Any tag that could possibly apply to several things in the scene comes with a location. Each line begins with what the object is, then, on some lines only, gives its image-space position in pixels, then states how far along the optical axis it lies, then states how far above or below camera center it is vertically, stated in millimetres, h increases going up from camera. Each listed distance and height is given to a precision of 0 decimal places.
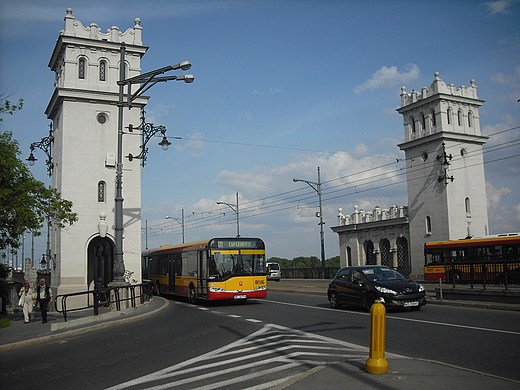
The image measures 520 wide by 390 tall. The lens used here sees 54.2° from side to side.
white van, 54906 -2124
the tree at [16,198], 17188 +2139
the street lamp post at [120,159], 18844 +3724
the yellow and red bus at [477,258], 18194 -703
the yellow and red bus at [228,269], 21703 -688
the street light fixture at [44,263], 45250 -389
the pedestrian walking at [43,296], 17438 -1328
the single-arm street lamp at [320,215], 49344 +3426
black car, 15992 -1325
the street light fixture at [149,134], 24016 +5993
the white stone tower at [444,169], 47438 +7466
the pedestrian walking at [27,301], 17578 -1482
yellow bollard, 7008 -1295
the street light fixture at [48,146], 28672 +6578
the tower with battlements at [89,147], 27984 +6266
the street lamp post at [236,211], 58931 +4890
